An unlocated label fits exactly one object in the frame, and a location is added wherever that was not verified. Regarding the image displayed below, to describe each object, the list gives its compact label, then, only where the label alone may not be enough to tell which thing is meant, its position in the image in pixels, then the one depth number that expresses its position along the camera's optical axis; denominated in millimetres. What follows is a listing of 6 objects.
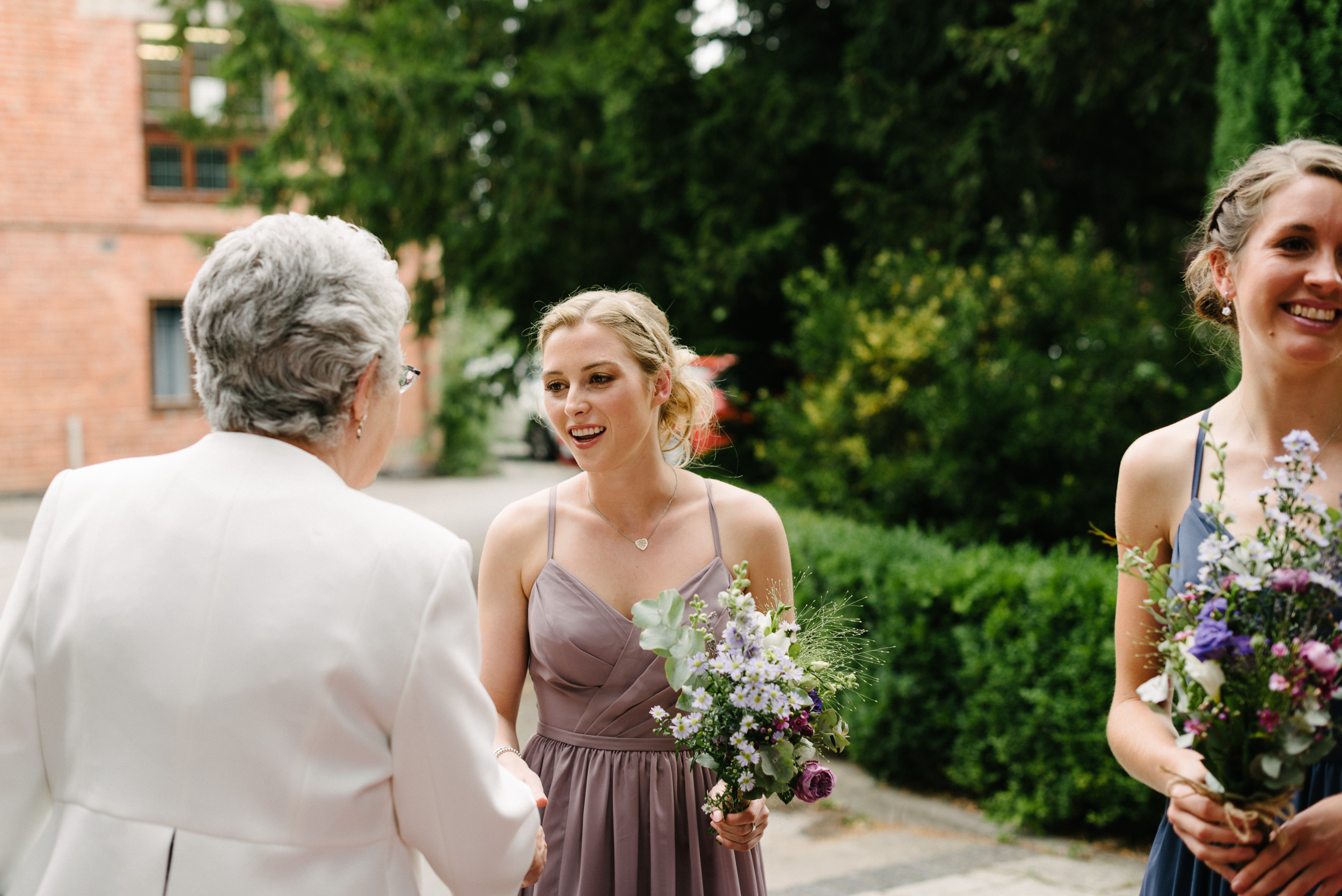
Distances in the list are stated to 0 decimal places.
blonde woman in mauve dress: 2408
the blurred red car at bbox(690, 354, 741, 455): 8791
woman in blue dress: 1696
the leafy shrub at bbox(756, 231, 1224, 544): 6562
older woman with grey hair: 1524
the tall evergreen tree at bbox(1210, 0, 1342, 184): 4809
